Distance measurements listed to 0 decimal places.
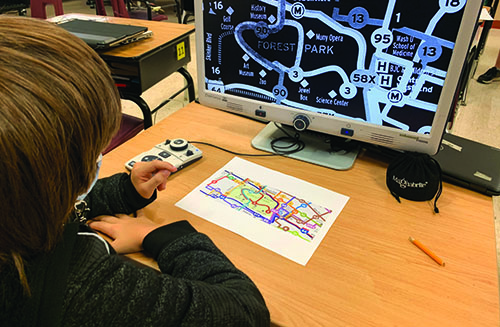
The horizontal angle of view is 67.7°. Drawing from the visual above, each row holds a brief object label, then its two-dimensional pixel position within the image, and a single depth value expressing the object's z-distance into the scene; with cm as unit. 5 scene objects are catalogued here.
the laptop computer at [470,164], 91
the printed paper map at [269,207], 77
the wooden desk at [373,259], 63
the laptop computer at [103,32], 161
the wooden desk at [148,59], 165
